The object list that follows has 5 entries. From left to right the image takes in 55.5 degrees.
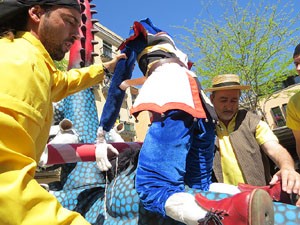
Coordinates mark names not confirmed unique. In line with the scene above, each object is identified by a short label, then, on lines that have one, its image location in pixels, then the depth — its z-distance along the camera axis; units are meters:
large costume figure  1.32
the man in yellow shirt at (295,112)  2.67
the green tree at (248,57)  10.66
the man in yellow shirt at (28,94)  0.67
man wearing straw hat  2.35
